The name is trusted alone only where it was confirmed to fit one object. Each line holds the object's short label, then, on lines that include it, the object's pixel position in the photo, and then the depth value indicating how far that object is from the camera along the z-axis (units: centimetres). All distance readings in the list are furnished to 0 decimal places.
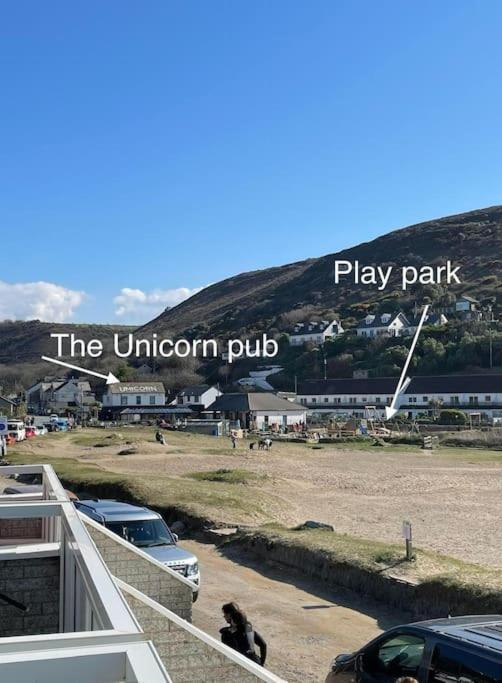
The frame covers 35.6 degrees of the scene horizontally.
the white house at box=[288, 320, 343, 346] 16225
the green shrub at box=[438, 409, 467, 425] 8575
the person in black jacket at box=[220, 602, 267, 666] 771
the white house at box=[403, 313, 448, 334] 14362
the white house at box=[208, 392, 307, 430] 9394
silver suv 1321
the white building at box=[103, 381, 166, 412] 11656
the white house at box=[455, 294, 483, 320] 14475
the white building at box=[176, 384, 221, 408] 11562
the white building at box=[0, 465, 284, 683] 254
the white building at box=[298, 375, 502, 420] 9744
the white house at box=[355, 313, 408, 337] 14850
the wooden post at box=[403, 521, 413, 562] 1548
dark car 593
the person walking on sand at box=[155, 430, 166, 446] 6210
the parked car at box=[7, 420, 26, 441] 6378
